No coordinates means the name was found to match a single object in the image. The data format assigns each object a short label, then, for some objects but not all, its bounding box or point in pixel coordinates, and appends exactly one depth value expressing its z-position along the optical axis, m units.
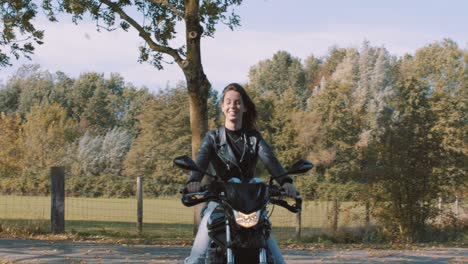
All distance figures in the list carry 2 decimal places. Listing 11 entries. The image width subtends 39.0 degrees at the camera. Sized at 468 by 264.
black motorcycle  4.09
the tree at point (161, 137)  57.28
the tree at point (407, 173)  16.88
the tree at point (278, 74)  92.19
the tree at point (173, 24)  13.95
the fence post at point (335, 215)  17.19
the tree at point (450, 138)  16.95
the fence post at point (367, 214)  17.44
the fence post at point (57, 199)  14.55
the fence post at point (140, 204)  16.66
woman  4.94
